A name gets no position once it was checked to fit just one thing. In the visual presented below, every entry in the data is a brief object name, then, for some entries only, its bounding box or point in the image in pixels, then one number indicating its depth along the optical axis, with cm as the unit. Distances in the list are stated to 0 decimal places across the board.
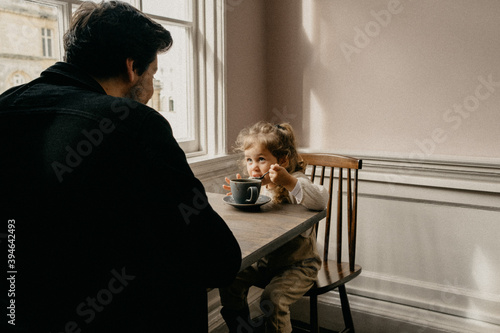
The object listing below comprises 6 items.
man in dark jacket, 77
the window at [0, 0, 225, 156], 212
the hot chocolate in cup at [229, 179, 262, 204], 153
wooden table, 120
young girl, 164
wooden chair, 184
